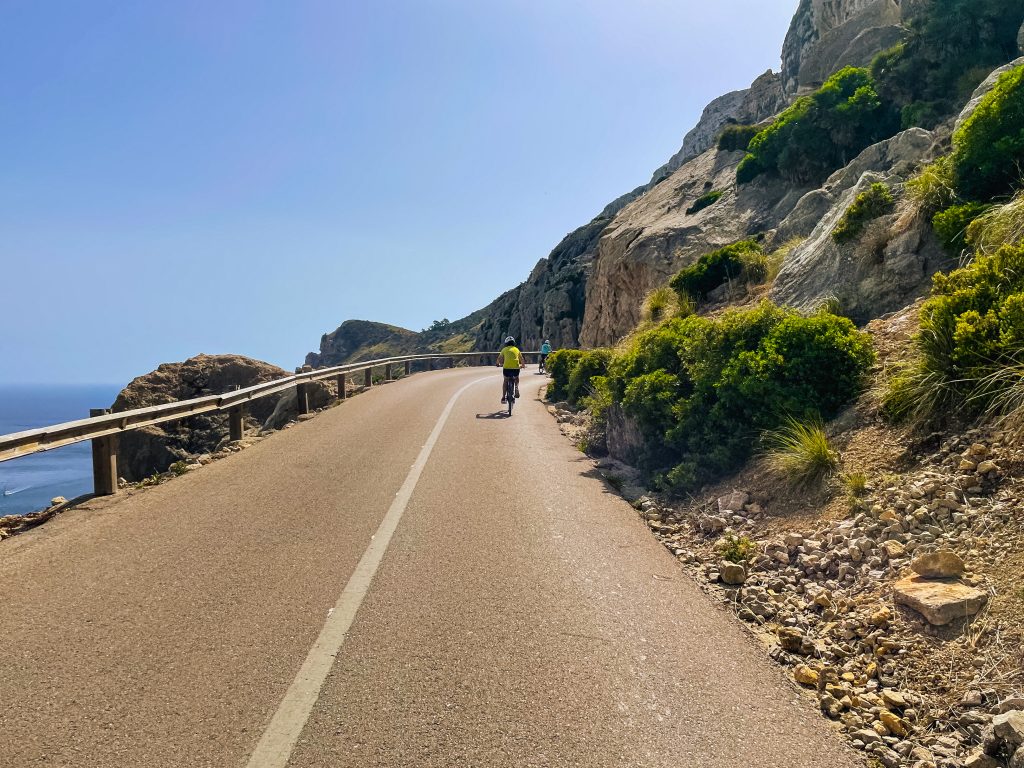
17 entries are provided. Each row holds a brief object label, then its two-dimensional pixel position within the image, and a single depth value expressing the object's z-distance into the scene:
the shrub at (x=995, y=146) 9.63
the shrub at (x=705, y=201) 30.41
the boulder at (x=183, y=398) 16.72
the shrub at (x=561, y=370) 21.44
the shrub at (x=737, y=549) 6.29
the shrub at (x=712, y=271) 18.42
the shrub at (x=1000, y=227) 8.08
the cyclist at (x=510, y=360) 18.28
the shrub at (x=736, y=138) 37.41
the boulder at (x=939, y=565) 4.61
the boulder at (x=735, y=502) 7.45
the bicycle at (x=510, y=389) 18.30
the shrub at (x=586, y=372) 18.19
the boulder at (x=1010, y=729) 3.14
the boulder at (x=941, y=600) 4.27
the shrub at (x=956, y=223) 9.47
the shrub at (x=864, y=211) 11.69
